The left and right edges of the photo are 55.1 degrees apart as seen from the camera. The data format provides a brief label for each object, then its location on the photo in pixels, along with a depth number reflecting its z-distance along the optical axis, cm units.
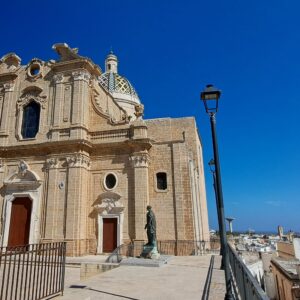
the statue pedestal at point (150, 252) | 1242
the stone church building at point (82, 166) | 1650
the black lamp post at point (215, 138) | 660
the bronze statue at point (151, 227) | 1281
